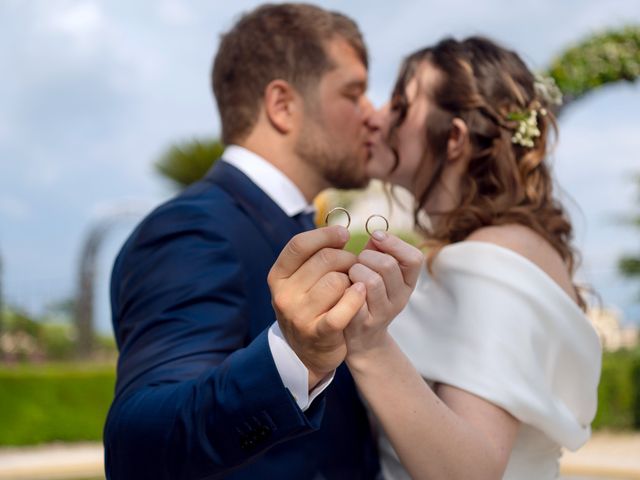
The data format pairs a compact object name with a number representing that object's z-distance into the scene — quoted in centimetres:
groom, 164
